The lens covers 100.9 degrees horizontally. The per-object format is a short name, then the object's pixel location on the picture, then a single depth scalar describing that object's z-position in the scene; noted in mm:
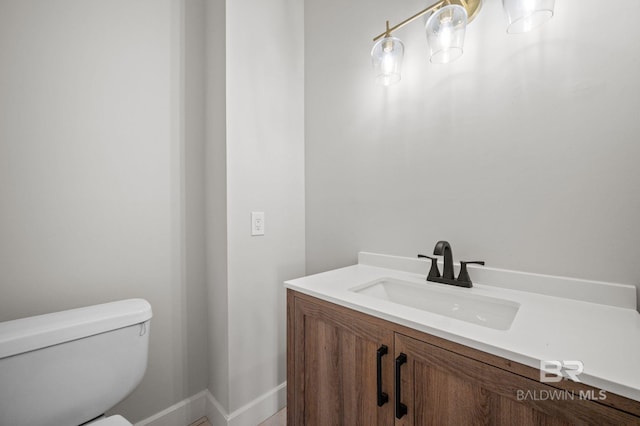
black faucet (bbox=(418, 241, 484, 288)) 969
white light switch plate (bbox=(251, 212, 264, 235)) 1402
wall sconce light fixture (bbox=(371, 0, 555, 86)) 819
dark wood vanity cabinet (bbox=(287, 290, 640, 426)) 496
